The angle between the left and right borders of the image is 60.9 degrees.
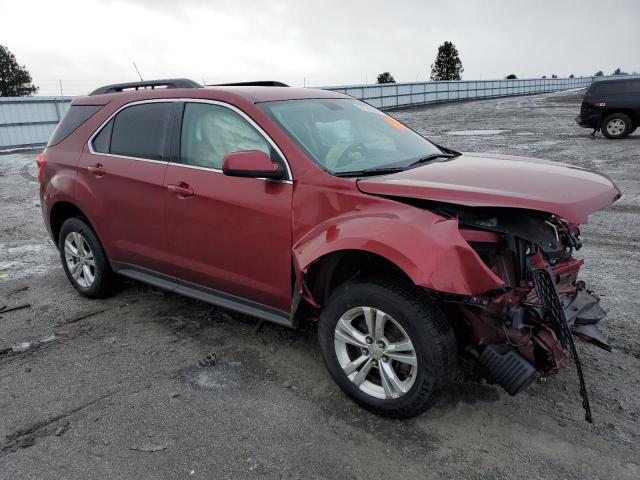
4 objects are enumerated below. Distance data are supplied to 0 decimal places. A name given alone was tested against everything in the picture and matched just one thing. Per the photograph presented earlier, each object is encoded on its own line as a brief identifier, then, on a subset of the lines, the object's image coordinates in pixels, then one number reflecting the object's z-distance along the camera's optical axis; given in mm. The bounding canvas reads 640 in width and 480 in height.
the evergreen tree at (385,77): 73062
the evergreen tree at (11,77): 65562
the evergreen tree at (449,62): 70625
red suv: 2736
